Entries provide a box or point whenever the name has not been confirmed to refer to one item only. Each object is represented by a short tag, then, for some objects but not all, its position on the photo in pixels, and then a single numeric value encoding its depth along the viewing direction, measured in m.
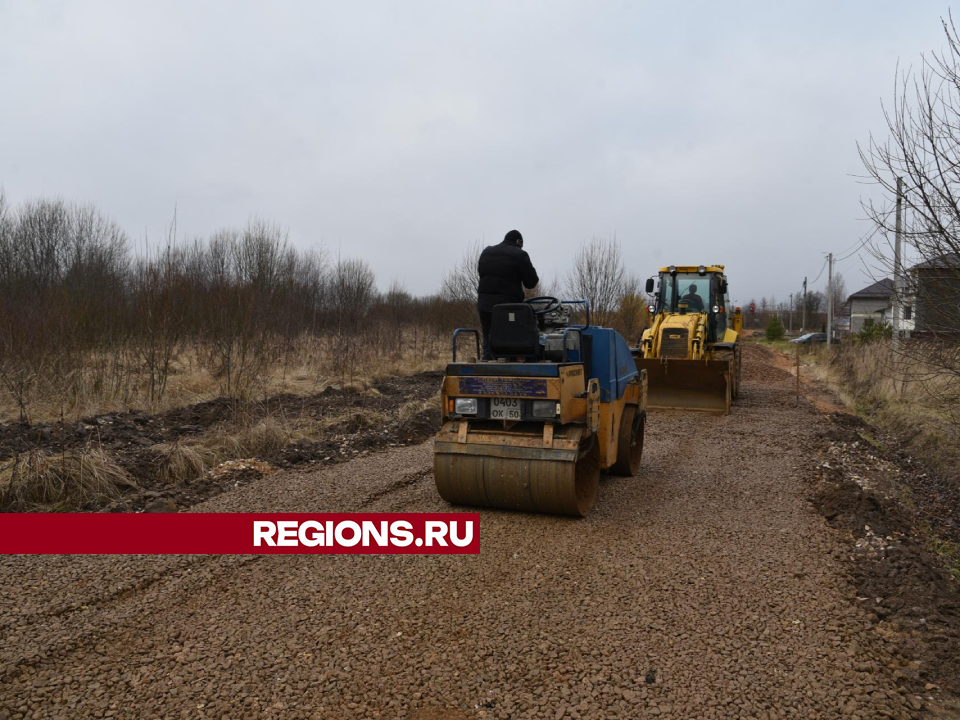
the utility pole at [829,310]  37.55
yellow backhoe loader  12.89
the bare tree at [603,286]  22.67
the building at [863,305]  64.24
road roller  5.80
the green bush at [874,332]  23.53
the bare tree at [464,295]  23.39
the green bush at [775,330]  55.66
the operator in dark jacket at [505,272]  6.48
